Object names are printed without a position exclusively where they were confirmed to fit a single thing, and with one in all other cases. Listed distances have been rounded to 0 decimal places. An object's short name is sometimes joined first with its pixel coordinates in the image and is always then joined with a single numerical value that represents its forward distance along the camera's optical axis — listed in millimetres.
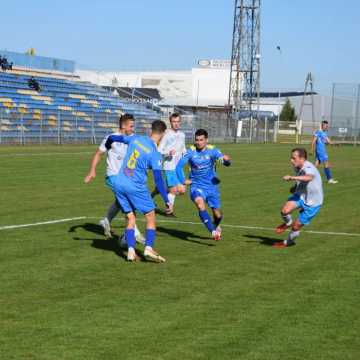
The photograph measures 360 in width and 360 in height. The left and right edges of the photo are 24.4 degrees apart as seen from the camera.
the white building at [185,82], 98938
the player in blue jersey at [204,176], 12789
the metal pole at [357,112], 69831
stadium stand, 44312
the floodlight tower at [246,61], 73875
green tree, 105562
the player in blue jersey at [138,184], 10383
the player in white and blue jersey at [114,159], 11758
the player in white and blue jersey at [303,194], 11953
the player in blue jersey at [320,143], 27891
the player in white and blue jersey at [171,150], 16156
